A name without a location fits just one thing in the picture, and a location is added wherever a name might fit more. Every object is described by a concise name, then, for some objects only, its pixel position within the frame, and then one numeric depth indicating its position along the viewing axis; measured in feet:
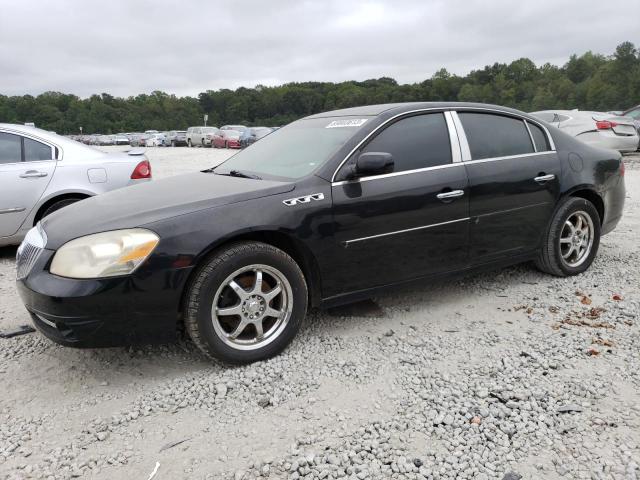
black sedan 9.16
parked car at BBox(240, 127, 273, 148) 103.96
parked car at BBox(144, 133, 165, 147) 153.89
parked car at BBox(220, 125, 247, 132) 122.72
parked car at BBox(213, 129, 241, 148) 107.55
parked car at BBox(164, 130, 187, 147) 146.82
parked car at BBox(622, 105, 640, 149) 49.45
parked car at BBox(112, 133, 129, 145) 193.43
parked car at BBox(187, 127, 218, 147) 125.90
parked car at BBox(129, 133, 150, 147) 161.36
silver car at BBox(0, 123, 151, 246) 17.66
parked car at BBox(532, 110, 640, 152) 40.73
